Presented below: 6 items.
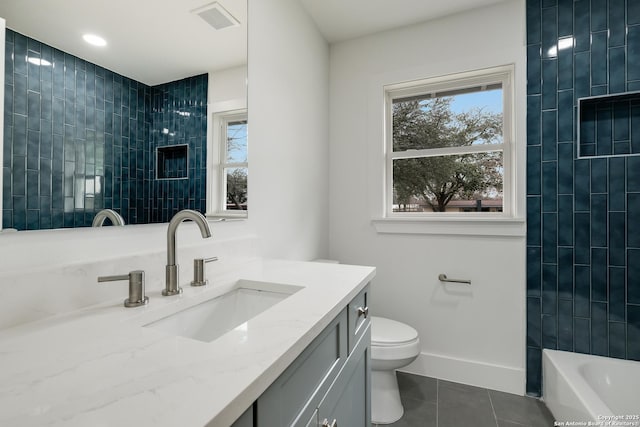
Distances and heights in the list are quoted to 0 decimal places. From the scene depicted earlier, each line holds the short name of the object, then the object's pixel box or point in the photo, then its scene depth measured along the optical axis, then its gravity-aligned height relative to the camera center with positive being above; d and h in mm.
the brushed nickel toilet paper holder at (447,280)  2028 -426
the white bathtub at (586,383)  1469 -858
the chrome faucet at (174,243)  894 -86
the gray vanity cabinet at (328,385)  554 -399
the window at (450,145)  2072 +484
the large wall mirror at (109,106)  708 +298
